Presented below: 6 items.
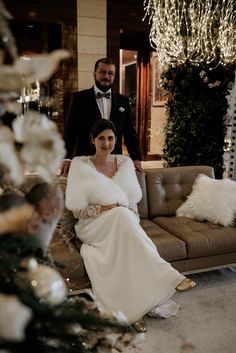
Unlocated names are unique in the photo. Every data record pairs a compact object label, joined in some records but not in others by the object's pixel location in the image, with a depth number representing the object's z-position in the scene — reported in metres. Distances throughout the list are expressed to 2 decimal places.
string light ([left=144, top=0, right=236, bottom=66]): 4.38
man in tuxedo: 3.03
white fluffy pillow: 2.81
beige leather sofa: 2.48
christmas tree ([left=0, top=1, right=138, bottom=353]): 0.52
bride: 2.11
